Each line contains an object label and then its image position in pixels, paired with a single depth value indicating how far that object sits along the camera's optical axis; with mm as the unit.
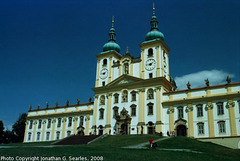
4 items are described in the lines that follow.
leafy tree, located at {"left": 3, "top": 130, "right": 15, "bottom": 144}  74688
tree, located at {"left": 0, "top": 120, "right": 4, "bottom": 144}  73438
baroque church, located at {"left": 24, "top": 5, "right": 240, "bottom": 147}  41031
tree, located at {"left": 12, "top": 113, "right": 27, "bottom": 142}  75812
